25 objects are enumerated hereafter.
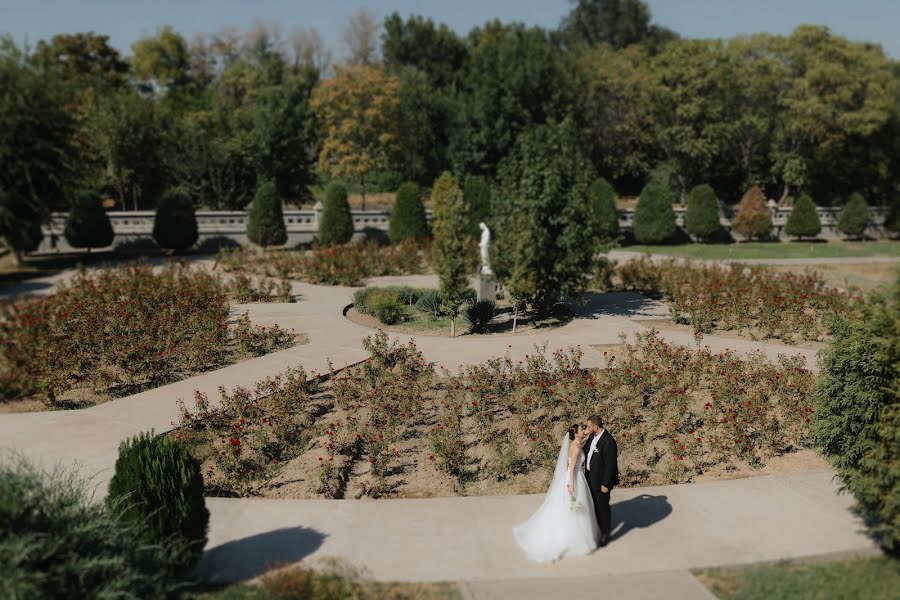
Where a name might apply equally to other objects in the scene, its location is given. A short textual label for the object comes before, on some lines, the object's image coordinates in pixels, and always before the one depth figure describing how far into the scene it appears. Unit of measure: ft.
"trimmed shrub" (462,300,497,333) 54.90
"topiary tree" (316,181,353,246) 99.86
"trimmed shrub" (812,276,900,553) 23.27
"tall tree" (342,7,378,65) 249.55
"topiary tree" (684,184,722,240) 118.42
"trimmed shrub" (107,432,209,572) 21.31
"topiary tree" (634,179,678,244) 115.03
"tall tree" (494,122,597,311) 55.01
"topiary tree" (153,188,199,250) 98.58
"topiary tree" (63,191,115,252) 95.66
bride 23.62
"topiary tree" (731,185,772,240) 119.96
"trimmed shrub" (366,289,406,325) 56.13
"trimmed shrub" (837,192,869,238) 127.34
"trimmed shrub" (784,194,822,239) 122.01
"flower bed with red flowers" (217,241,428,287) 75.05
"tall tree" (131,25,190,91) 208.23
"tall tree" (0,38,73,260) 81.10
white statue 56.34
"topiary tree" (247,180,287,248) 98.27
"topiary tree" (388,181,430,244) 100.58
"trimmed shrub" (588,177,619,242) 108.88
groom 24.14
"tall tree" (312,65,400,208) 121.39
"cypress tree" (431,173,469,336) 51.21
